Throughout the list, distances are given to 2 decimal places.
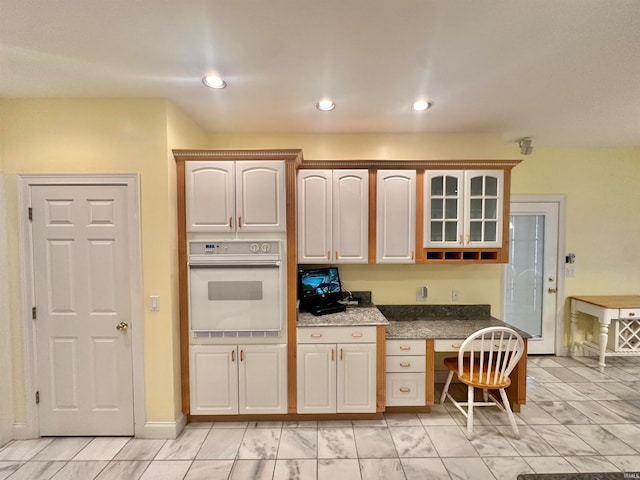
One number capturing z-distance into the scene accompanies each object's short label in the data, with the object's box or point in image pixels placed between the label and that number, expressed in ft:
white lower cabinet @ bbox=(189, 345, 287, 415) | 7.77
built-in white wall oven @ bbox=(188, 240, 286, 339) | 7.61
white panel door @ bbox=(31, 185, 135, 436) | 7.16
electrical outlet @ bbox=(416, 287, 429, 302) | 9.91
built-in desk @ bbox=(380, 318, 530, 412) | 8.13
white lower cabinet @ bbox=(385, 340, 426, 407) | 8.14
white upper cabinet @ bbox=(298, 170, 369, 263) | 8.69
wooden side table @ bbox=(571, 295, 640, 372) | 10.37
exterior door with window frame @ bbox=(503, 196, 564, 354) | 11.53
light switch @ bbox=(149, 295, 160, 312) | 7.30
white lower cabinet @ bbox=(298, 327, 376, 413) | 7.88
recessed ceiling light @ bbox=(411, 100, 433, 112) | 7.42
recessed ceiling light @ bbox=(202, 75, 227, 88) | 6.27
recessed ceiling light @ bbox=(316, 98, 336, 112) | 7.40
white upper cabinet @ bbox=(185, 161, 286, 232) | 7.61
